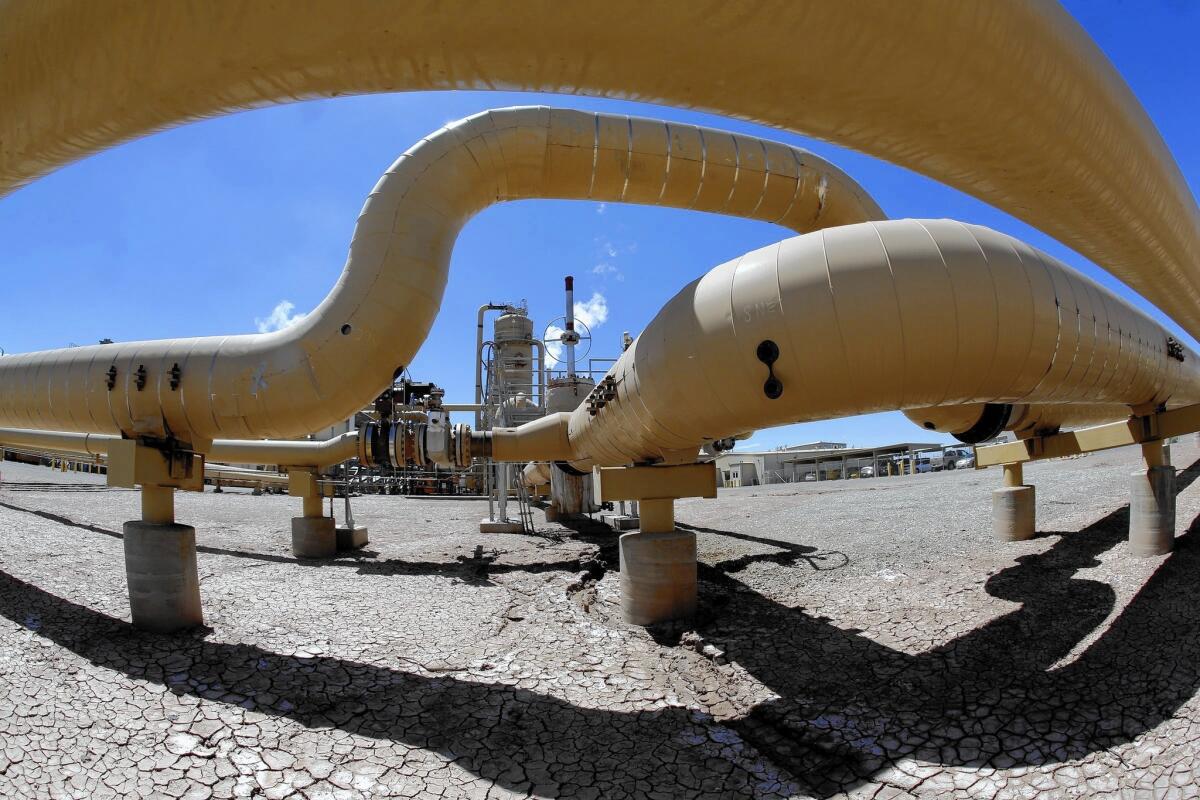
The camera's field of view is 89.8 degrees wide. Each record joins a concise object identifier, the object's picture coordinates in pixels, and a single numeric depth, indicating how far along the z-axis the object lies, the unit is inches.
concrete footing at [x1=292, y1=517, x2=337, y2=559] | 403.9
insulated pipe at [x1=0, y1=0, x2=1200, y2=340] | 78.0
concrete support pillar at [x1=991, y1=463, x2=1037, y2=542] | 336.5
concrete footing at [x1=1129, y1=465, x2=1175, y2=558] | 265.0
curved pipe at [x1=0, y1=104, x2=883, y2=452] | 215.8
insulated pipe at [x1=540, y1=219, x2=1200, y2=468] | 131.3
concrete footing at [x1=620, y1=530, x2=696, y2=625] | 241.4
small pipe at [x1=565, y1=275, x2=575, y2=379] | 687.5
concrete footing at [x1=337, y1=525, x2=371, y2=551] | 433.7
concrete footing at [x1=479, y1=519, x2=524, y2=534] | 525.3
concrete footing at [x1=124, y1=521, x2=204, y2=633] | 201.3
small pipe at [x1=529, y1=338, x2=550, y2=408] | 633.9
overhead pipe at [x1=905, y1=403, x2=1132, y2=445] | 236.4
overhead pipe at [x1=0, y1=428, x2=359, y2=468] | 406.6
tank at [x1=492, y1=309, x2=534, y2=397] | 849.5
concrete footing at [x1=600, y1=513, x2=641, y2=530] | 530.6
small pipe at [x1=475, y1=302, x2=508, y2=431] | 665.4
